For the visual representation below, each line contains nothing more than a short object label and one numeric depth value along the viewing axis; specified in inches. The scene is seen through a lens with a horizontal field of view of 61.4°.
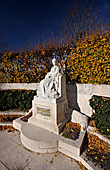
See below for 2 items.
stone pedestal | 134.5
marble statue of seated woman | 146.8
